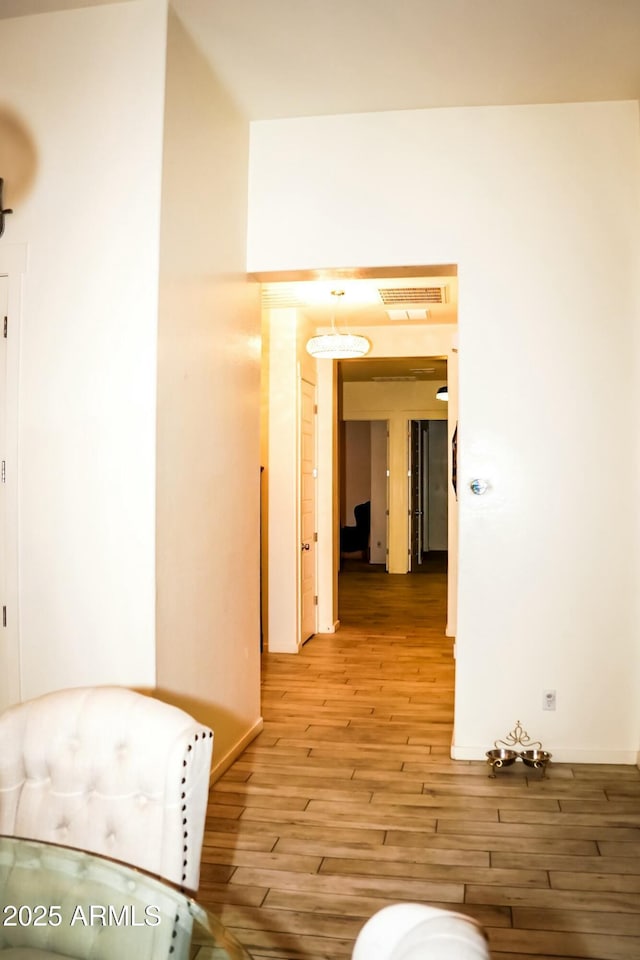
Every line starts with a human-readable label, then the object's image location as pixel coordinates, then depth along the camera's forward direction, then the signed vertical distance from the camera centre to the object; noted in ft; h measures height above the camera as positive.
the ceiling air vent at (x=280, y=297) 19.86 +4.53
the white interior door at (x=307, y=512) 23.15 -1.04
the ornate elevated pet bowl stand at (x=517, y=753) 12.85 -4.39
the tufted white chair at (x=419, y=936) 3.10 -1.85
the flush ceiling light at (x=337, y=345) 20.36 +3.26
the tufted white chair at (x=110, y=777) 5.37 -2.04
